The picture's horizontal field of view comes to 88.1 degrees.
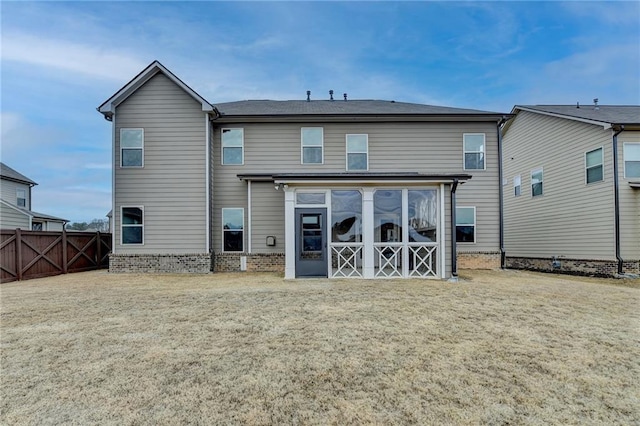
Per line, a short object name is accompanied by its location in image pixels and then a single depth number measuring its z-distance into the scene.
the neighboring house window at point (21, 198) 21.70
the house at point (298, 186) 9.95
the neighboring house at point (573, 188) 10.60
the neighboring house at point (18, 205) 18.58
